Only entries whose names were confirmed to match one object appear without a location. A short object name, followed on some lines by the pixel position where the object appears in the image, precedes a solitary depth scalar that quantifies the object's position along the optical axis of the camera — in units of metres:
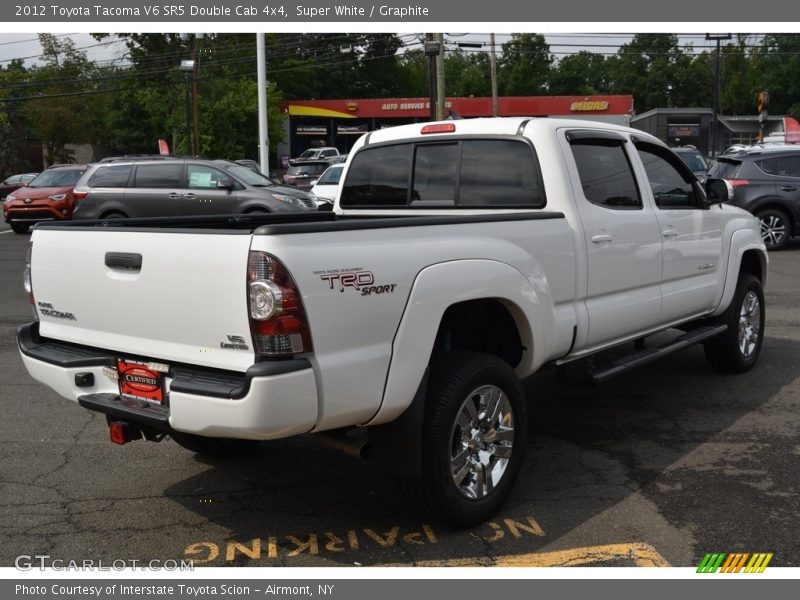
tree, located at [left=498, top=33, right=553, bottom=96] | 91.50
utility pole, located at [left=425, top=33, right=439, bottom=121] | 23.22
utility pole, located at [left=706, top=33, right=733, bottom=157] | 41.81
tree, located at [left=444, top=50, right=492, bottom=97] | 98.00
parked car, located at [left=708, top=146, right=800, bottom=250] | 14.65
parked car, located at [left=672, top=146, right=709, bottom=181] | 21.44
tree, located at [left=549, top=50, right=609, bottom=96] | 93.56
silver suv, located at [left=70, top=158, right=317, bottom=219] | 16.45
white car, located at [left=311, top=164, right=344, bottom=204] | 19.48
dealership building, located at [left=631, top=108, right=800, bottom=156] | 51.34
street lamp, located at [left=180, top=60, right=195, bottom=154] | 32.84
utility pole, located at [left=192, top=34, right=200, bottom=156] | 41.64
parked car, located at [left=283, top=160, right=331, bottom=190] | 27.78
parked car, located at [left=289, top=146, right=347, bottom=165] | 44.16
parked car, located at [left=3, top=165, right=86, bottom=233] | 20.77
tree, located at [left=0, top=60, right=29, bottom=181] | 63.23
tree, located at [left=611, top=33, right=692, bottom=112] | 93.56
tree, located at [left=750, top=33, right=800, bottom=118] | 83.25
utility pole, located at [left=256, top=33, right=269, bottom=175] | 24.48
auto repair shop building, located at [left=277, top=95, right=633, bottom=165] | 53.03
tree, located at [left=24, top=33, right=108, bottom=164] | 62.47
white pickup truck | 3.26
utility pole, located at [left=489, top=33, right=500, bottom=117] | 39.85
